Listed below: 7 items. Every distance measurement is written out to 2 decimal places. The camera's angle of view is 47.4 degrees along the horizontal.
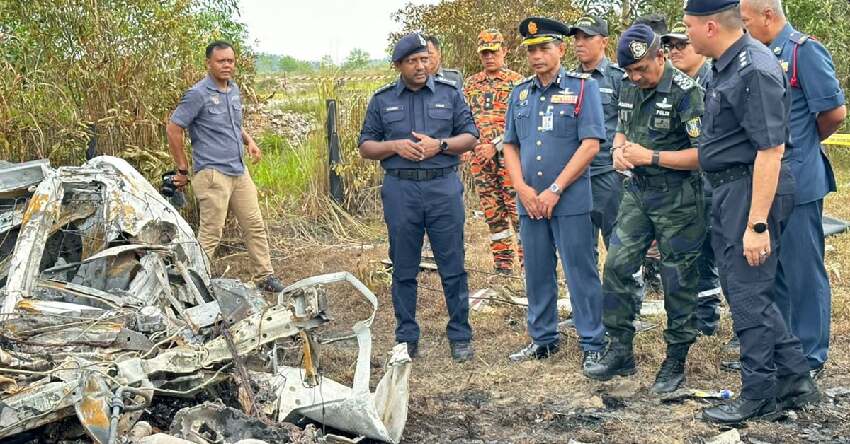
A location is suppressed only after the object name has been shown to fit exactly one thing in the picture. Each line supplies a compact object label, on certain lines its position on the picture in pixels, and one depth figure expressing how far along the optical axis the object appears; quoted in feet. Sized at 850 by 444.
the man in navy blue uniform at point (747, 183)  15.03
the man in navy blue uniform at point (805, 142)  17.26
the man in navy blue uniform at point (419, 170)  20.27
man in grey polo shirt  26.14
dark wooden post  34.96
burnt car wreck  13.12
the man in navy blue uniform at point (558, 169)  19.29
